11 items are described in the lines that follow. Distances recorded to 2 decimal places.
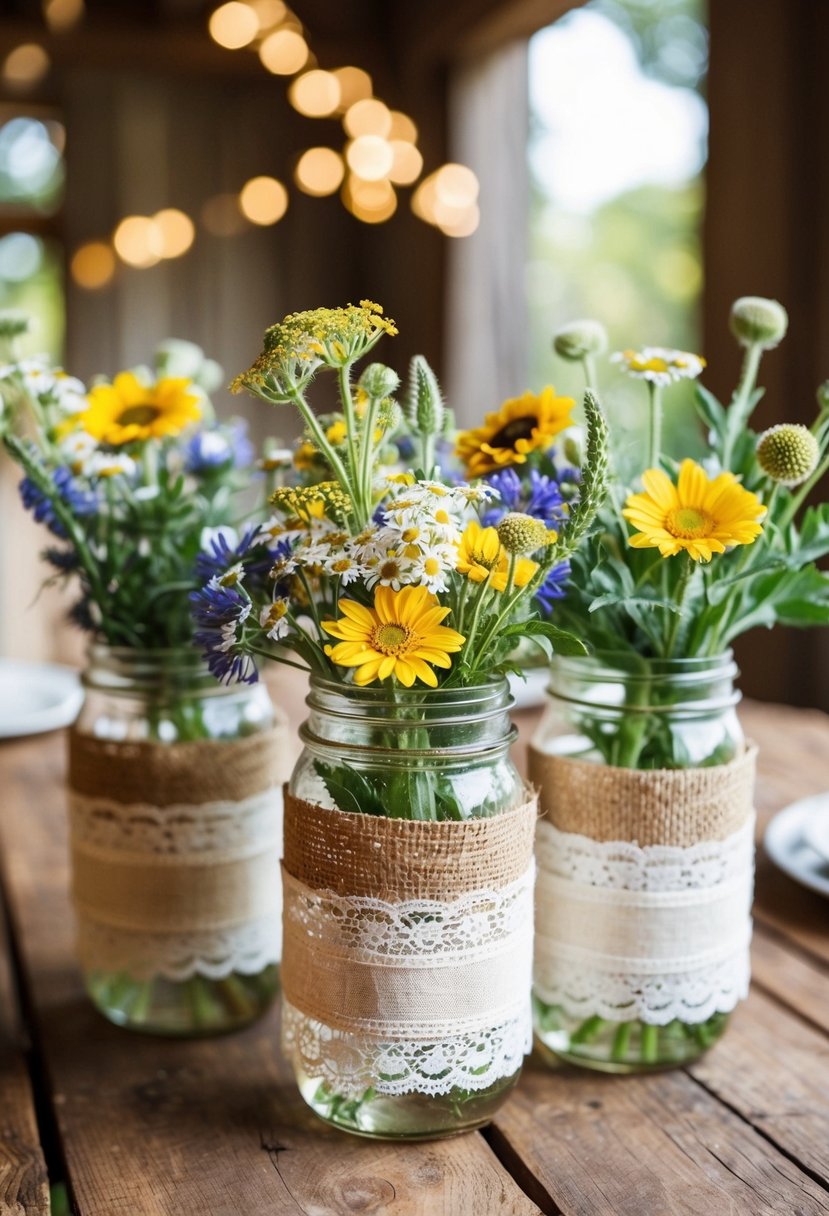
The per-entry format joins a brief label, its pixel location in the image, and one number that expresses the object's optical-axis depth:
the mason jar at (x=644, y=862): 0.62
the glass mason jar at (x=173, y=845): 0.70
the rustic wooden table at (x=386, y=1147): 0.55
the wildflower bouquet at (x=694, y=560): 0.57
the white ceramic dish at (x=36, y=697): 1.36
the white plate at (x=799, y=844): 0.87
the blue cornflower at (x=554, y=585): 0.57
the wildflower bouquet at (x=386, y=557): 0.51
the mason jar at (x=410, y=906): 0.55
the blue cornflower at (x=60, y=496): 0.70
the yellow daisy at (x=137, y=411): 0.69
